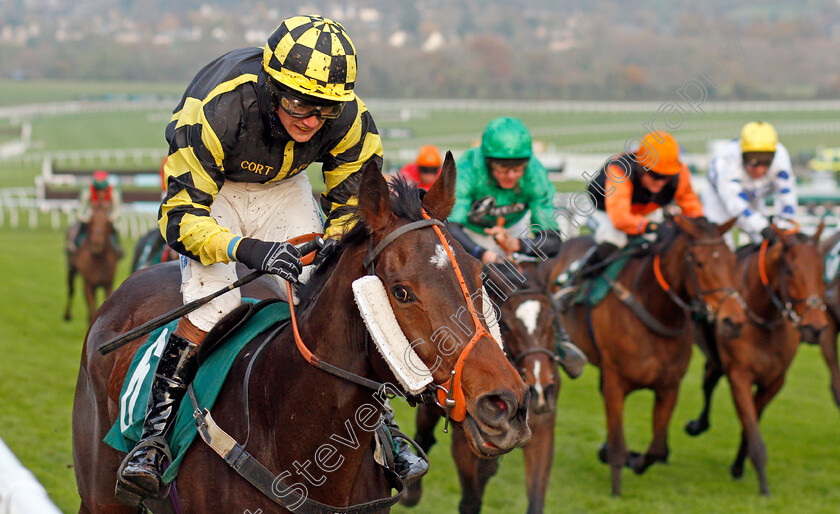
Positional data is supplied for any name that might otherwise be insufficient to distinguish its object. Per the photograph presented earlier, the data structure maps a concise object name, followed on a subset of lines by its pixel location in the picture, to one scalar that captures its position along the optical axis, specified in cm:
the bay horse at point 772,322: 1327
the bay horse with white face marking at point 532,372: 962
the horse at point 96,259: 2358
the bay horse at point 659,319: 1283
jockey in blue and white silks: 1446
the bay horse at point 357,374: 472
